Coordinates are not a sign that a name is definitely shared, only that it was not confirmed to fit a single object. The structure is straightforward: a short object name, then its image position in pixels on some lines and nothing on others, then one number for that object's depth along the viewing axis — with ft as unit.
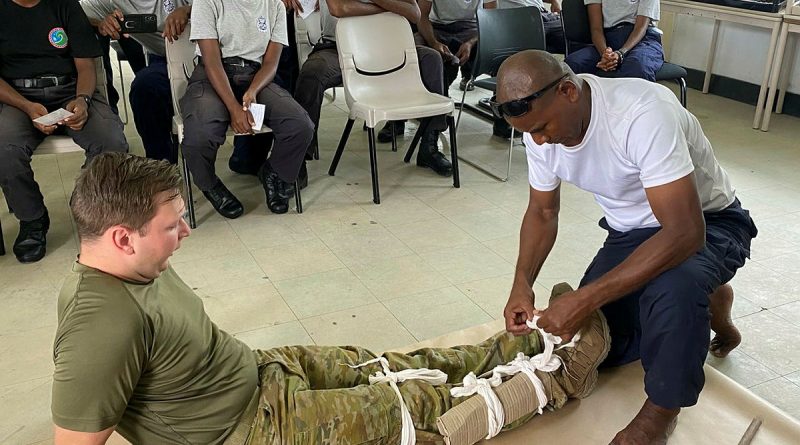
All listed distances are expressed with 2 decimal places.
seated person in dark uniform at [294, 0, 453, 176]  11.66
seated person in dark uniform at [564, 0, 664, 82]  12.84
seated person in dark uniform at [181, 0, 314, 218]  9.95
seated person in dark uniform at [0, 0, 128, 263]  9.05
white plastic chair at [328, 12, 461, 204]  11.50
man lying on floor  3.79
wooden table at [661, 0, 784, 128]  14.06
